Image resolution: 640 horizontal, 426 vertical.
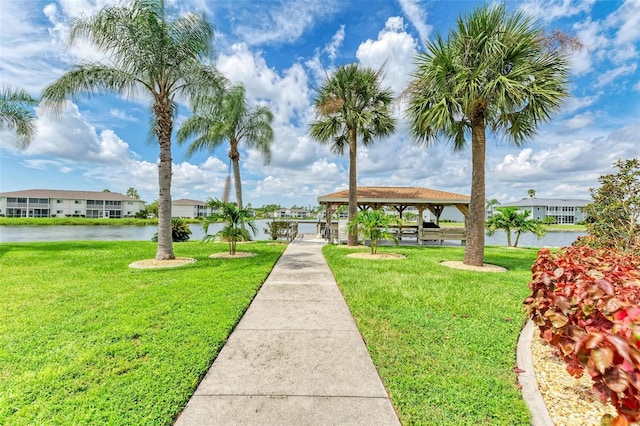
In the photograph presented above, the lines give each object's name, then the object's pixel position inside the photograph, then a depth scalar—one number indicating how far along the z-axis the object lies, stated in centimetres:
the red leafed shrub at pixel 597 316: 133
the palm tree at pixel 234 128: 1460
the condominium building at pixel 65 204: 4684
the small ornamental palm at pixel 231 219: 945
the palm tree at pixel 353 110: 1173
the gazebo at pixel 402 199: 1424
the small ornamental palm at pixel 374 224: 1015
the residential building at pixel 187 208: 6612
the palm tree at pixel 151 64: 795
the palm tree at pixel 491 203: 6772
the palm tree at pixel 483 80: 724
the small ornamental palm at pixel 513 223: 1409
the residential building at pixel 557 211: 5850
